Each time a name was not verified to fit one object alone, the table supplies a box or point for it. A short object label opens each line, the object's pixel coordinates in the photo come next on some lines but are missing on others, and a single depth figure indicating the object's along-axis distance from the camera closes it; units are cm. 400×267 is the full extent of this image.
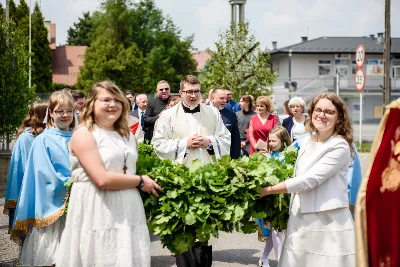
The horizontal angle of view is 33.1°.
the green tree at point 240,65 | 2044
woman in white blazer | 510
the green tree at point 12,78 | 1658
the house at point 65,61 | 8231
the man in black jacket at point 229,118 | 884
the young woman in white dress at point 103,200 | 477
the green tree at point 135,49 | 5934
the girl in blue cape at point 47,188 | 582
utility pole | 2552
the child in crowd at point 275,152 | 773
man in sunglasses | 1123
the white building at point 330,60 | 6403
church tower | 2133
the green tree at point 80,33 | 9419
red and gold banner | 320
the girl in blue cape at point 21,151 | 691
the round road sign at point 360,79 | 2298
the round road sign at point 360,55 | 2255
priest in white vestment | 697
